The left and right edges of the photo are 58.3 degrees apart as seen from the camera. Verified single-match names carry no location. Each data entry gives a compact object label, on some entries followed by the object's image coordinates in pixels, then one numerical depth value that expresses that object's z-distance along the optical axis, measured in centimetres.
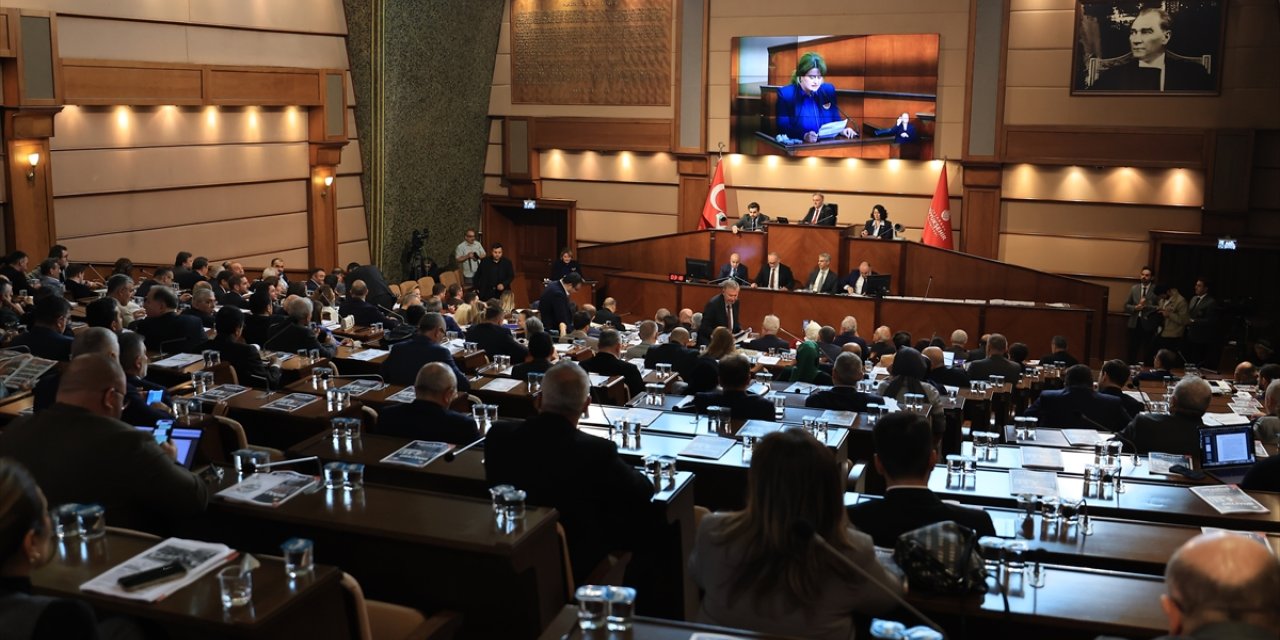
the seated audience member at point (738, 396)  548
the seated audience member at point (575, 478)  361
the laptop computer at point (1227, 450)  493
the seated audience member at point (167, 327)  696
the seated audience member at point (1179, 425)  548
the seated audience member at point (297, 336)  729
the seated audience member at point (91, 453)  313
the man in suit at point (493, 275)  1502
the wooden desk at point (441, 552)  314
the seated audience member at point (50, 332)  609
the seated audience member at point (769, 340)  934
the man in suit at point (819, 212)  1348
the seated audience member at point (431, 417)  461
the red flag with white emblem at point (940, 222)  1348
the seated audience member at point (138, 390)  436
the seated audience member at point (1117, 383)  680
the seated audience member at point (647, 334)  855
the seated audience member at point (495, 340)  781
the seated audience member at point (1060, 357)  942
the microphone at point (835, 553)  244
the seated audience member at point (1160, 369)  901
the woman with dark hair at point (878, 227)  1304
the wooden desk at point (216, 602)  250
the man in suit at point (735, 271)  1308
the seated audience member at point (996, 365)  823
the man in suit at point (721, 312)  1070
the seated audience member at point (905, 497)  323
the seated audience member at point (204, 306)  768
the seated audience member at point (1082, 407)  656
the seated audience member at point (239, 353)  640
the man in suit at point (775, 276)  1273
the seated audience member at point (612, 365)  684
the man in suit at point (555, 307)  1091
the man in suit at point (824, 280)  1241
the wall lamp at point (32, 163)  1032
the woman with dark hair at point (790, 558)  260
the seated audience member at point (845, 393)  602
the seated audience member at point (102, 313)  631
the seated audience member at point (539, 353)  670
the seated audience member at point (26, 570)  210
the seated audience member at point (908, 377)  645
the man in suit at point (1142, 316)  1232
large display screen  1366
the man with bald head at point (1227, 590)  198
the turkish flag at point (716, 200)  1467
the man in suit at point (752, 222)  1366
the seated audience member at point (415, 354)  645
